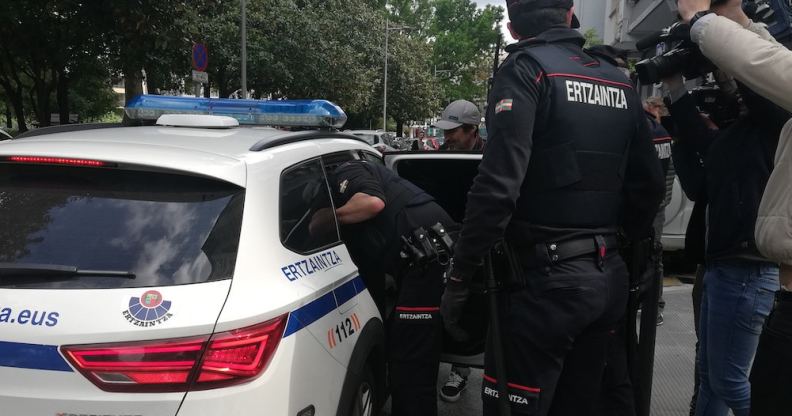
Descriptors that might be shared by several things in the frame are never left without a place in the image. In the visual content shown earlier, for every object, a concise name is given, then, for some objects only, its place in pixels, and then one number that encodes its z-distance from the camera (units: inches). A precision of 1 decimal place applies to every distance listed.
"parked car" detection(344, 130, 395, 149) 784.4
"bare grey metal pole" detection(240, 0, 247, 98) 678.6
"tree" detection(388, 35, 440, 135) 1795.0
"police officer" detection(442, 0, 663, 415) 82.7
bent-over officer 116.5
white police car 64.9
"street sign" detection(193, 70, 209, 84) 424.2
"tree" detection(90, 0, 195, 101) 372.8
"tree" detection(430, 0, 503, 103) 2332.7
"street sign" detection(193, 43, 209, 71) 423.8
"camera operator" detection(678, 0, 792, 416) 68.6
